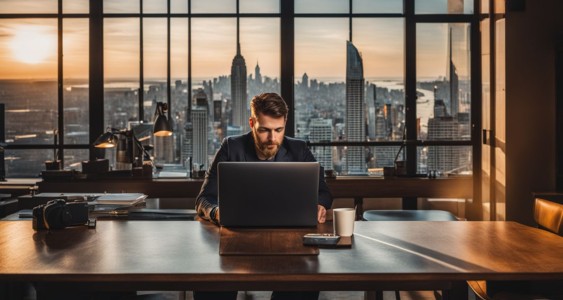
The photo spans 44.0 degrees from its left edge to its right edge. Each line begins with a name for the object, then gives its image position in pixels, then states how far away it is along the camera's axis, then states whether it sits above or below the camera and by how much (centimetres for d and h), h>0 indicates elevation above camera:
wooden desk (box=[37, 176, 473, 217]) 643 -38
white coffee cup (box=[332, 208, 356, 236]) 312 -34
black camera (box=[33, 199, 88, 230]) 340 -34
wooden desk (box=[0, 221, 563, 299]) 243 -43
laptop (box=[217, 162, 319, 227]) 307 -20
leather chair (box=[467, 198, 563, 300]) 321 -66
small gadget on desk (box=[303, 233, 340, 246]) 289 -39
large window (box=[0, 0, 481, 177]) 702 +74
